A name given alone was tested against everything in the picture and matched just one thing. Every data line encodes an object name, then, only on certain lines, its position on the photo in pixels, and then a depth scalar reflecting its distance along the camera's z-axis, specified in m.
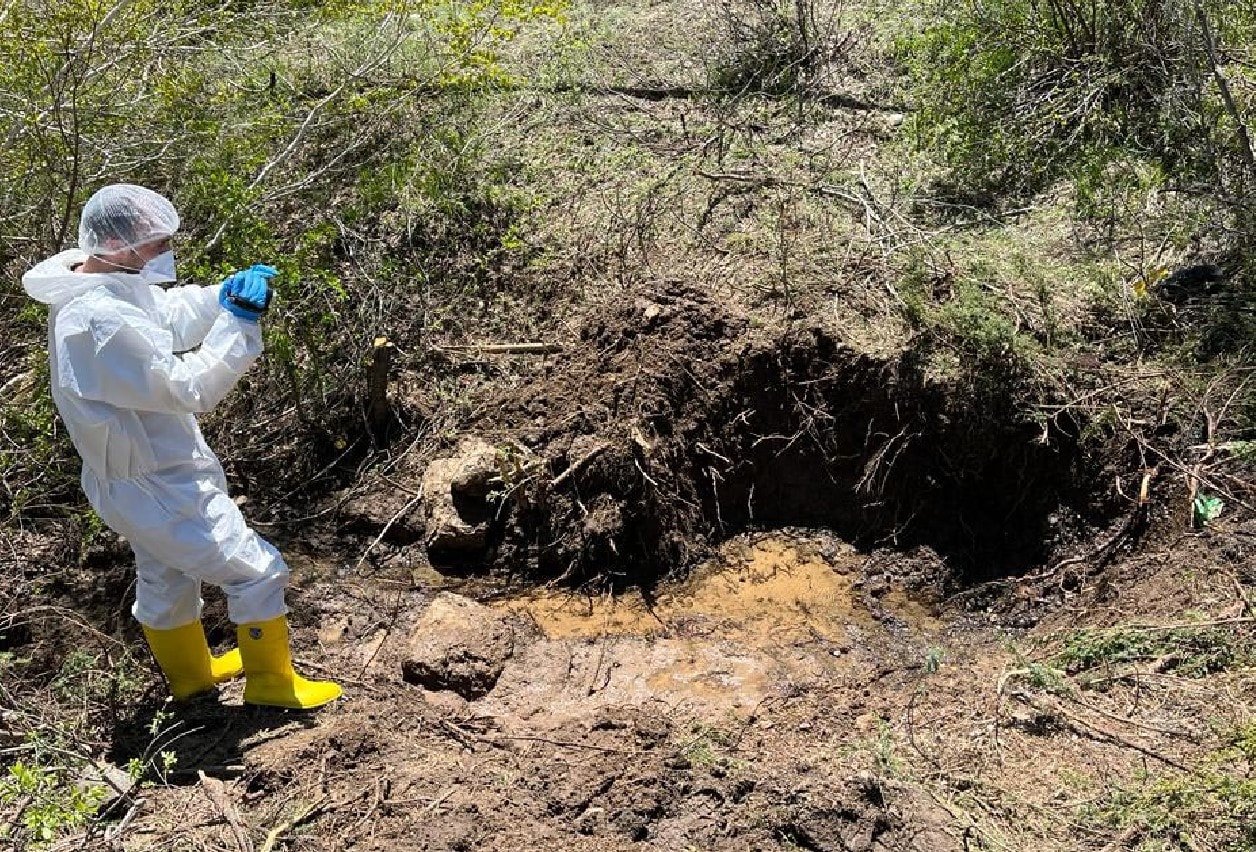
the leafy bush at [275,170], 4.39
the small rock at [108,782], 3.00
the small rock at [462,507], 4.35
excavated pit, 4.43
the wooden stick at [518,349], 4.97
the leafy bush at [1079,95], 5.32
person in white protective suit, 2.93
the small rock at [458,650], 3.68
